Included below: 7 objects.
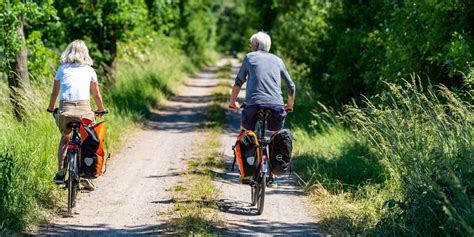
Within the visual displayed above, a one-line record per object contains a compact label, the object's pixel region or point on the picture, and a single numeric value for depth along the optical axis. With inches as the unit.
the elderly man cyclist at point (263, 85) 637.9
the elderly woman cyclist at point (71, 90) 628.7
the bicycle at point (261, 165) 625.0
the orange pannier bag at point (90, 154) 616.1
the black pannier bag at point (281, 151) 635.5
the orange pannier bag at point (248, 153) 629.3
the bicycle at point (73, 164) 605.9
